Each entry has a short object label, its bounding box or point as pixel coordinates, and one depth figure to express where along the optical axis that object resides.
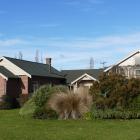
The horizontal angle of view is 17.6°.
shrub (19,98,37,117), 29.33
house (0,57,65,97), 47.45
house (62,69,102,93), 52.82
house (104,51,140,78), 48.28
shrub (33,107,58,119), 27.48
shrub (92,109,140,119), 26.86
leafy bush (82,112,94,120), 26.71
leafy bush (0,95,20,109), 43.97
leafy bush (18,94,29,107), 45.62
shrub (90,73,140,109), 28.08
